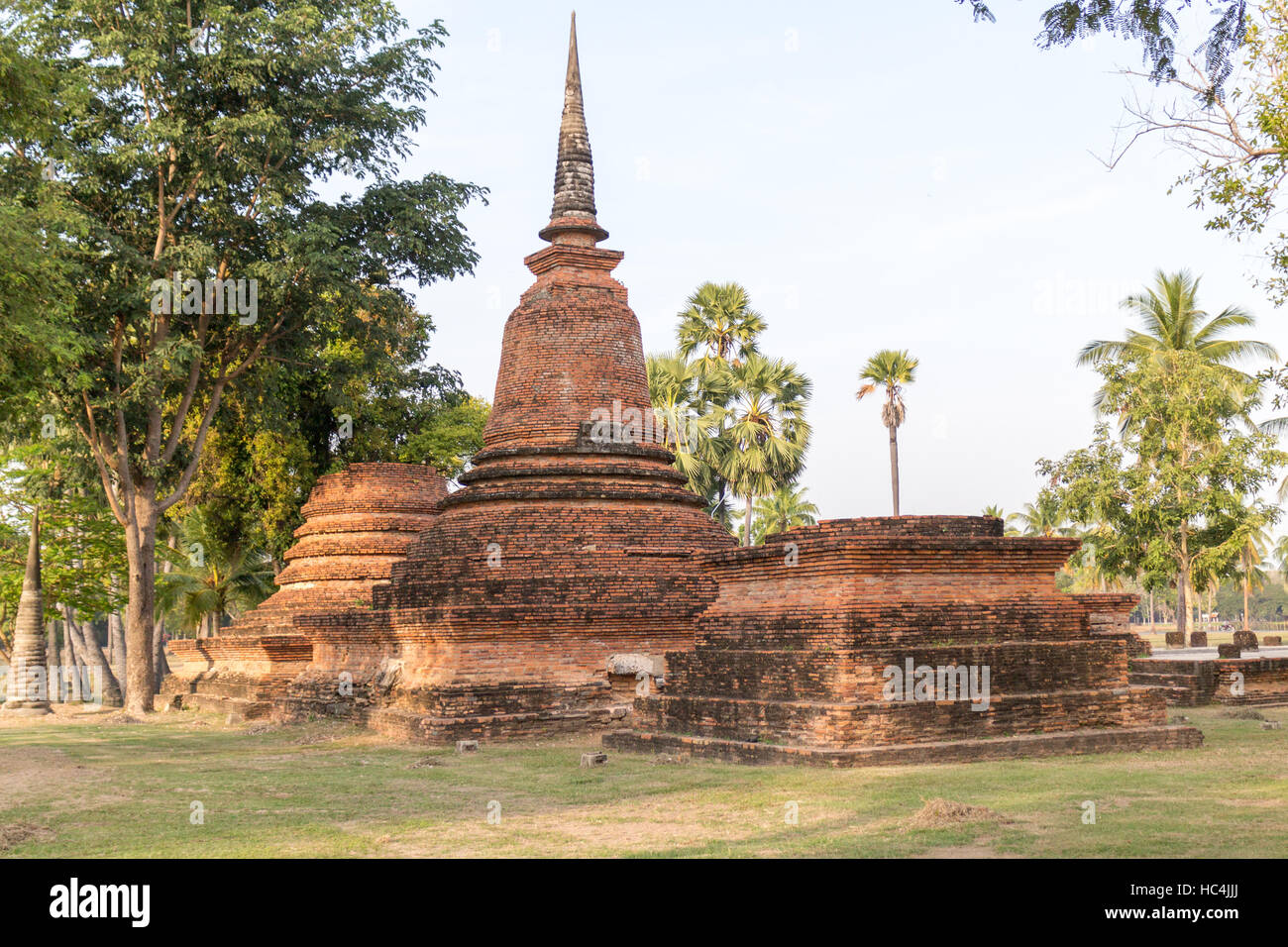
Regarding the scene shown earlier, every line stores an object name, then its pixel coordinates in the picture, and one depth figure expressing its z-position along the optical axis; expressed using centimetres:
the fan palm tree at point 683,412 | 3806
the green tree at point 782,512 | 6594
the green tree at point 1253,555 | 4779
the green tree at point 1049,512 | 3163
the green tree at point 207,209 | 2084
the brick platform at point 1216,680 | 2039
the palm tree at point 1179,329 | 3334
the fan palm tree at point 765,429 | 3812
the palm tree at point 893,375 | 3975
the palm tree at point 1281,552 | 8079
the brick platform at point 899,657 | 1236
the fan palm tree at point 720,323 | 3991
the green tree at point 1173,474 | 2936
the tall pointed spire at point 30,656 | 2534
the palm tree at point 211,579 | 3023
